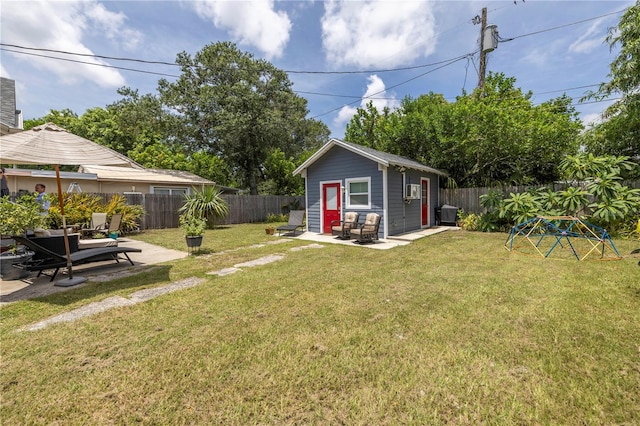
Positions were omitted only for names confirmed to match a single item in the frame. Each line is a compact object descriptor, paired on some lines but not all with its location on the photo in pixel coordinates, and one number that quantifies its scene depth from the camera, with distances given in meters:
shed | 9.46
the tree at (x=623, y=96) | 8.16
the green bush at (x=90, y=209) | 9.58
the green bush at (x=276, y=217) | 17.22
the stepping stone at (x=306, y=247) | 7.73
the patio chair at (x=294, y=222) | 10.31
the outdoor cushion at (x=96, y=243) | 6.37
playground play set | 6.35
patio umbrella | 3.85
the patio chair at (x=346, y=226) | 9.34
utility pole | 13.27
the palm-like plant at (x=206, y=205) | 12.78
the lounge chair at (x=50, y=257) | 4.48
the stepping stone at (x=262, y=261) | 5.96
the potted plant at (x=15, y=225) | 4.68
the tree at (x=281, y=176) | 22.05
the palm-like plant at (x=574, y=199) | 8.88
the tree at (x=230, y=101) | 19.19
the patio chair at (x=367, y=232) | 8.51
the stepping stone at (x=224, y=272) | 5.27
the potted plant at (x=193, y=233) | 7.02
